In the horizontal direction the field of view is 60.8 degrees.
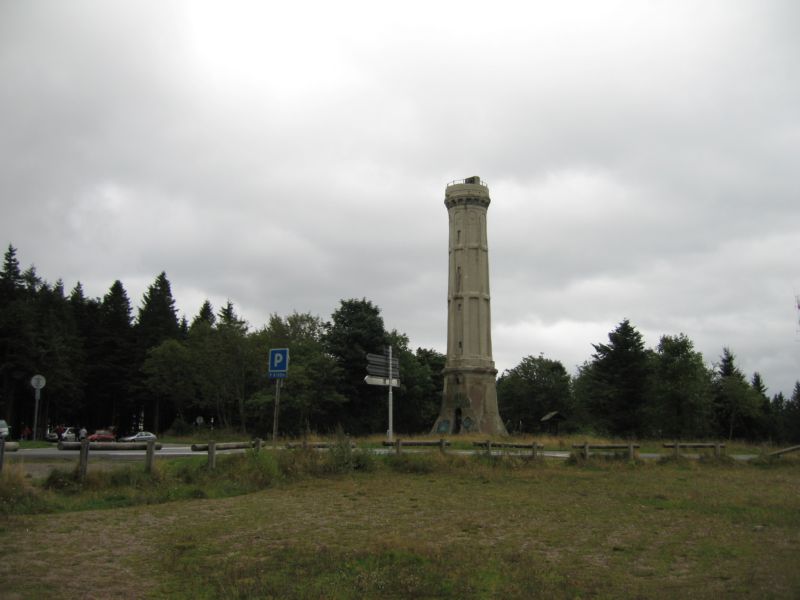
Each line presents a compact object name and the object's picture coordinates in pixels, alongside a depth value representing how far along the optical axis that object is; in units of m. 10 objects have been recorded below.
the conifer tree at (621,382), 62.16
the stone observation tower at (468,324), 53.75
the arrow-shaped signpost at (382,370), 31.81
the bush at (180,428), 57.84
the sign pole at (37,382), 26.82
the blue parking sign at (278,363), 19.23
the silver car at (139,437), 46.72
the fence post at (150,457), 15.79
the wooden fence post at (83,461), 14.77
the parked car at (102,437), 45.61
